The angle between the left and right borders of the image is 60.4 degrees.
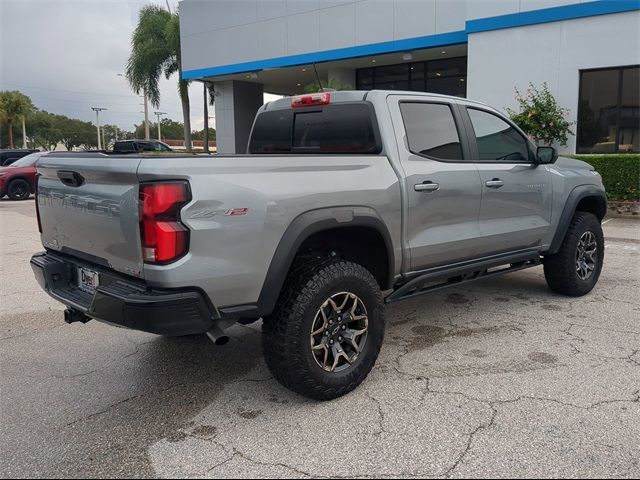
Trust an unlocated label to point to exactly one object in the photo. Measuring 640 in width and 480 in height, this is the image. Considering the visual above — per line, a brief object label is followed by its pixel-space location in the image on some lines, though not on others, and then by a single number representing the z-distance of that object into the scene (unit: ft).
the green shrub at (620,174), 37.55
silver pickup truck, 9.12
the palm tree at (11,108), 178.29
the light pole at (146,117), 130.95
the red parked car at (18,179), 53.52
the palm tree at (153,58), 93.44
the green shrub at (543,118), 42.60
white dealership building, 41.39
